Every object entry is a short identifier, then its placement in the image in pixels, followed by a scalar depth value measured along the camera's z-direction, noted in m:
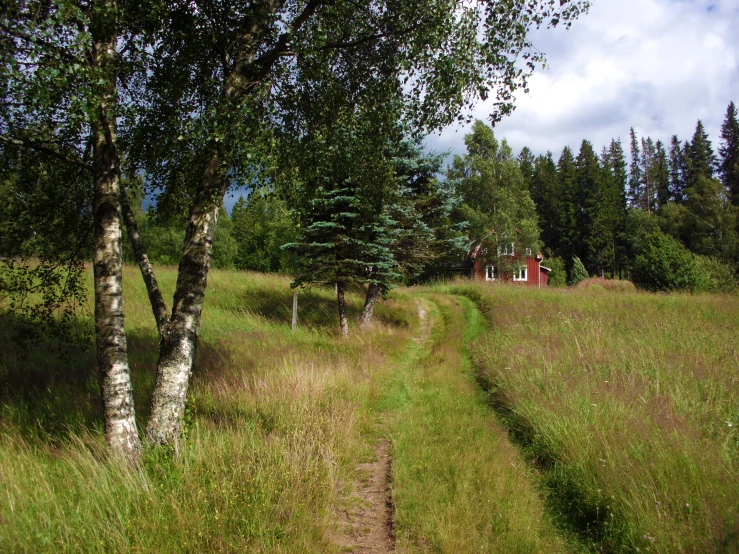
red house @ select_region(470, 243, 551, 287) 40.59
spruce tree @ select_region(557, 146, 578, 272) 65.31
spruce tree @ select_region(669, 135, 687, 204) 73.30
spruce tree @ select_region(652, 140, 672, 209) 74.38
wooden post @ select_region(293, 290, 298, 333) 13.46
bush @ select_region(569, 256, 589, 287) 52.28
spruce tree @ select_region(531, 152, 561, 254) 67.69
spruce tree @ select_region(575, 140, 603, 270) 63.47
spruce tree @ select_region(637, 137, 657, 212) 76.75
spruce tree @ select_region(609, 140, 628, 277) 62.66
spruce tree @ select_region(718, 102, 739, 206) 63.01
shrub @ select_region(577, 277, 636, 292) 30.04
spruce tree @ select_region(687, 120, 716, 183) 68.81
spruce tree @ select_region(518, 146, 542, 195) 74.12
